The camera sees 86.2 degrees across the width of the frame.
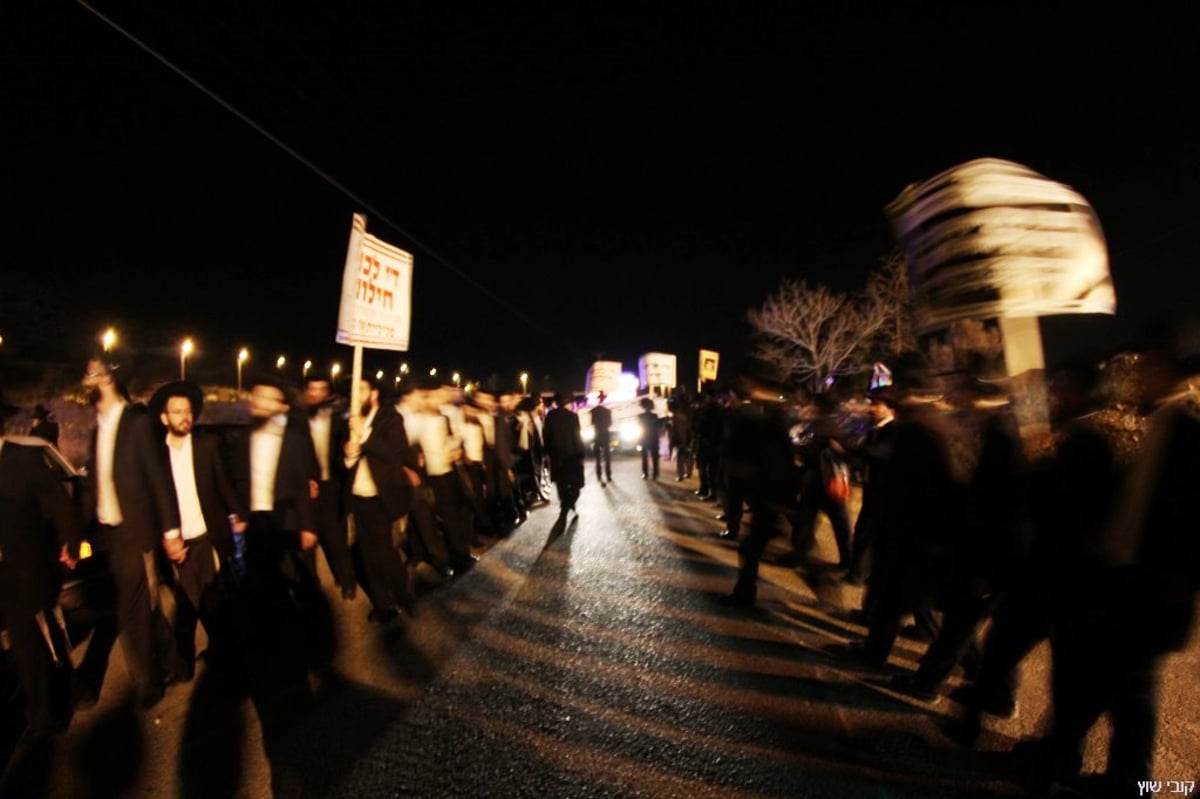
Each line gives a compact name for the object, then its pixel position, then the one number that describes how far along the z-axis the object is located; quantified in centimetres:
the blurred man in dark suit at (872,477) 585
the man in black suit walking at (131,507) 400
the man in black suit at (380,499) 538
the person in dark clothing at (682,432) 1521
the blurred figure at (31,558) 358
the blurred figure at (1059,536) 301
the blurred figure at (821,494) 695
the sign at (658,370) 2839
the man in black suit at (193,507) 432
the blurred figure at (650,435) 1506
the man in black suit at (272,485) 487
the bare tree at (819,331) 3541
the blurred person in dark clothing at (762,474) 550
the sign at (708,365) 2079
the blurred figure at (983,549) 372
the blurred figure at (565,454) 915
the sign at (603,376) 2802
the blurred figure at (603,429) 1438
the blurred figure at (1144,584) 277
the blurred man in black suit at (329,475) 569
